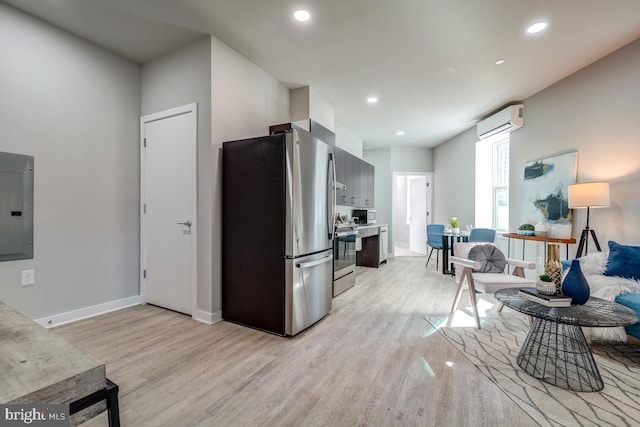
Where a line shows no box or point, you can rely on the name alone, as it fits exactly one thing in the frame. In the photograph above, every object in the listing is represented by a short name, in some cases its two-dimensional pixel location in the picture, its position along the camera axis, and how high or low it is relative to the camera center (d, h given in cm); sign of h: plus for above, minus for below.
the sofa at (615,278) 221 -56
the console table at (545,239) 341 -33
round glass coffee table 177 -97
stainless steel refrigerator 250 -19
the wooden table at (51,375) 59 -36
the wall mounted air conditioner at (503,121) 436 +145
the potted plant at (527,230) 389 -24
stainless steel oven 364 -65
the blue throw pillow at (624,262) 246 -43
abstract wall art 356 +28
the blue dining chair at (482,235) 457 -37
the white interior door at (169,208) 294 +2
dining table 500 -59
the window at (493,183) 506 +55
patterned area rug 156 -109
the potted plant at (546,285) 206 -53
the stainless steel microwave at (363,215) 577 -7
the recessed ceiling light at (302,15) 241 +167
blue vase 197 -51
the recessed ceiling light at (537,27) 258 +168
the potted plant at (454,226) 513 -25
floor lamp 291 +15
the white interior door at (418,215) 764 -9
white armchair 272 -65
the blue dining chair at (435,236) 548 -46
